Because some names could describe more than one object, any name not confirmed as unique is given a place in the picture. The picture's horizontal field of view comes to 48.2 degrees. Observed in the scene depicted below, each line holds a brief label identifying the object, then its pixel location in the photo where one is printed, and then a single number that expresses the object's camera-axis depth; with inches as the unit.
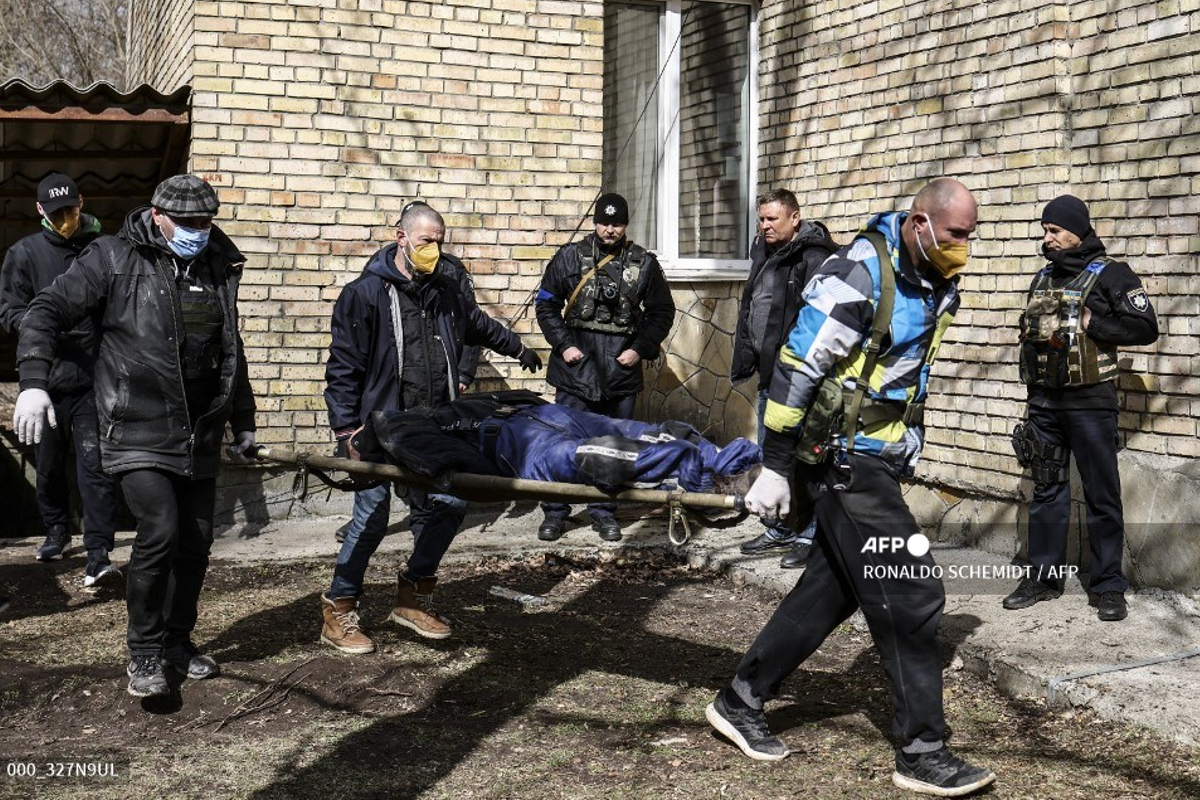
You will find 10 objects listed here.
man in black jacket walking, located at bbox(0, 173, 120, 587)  282.2
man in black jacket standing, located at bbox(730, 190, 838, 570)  280.8
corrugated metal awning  319.6
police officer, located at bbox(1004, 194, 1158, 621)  237.5
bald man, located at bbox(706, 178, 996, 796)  167.0
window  400.5
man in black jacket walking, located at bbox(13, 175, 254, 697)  199.5
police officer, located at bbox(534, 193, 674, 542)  325.1
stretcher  174.1
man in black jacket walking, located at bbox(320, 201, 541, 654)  224.4
